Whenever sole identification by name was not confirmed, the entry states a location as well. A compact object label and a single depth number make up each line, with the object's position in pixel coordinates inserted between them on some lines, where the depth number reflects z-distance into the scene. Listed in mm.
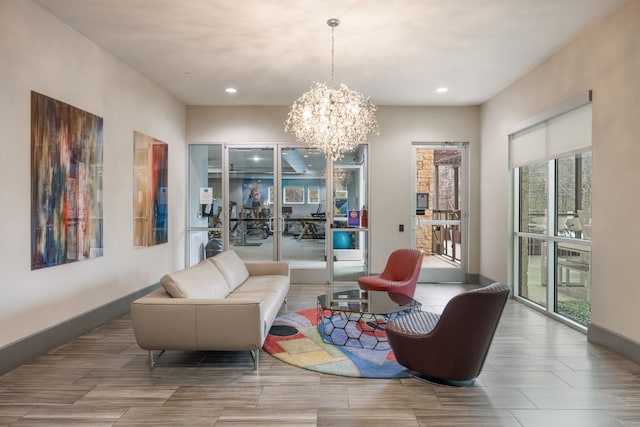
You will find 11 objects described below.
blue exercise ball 7066
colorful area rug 3164
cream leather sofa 3047
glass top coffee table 3750
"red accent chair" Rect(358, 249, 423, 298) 4781
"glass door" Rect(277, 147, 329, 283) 6969
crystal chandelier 4102
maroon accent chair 2680
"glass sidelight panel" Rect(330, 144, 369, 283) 7008
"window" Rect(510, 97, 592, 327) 4273
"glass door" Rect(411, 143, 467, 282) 6957
